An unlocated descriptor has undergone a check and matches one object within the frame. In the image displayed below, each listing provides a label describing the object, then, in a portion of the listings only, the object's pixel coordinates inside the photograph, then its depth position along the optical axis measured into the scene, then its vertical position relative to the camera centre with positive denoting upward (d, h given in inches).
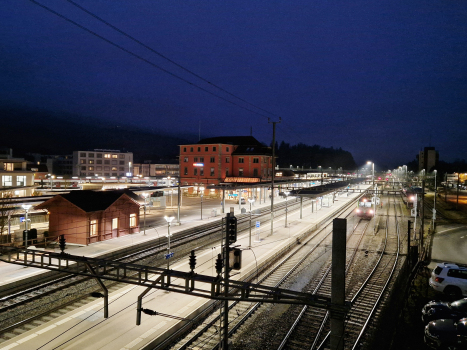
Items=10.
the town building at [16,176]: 1631.4 -63.2
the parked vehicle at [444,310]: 439.2 -207.9
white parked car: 544.1 -197.5
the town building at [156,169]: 4758.9 -19.2
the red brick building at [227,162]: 2410.2 +63.4
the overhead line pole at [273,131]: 1063.9 +143.9
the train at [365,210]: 1454.2 -185.1
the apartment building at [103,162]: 3459.6 +55.5
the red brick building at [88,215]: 887.7 -154.5
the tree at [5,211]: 807.0 -147.3
